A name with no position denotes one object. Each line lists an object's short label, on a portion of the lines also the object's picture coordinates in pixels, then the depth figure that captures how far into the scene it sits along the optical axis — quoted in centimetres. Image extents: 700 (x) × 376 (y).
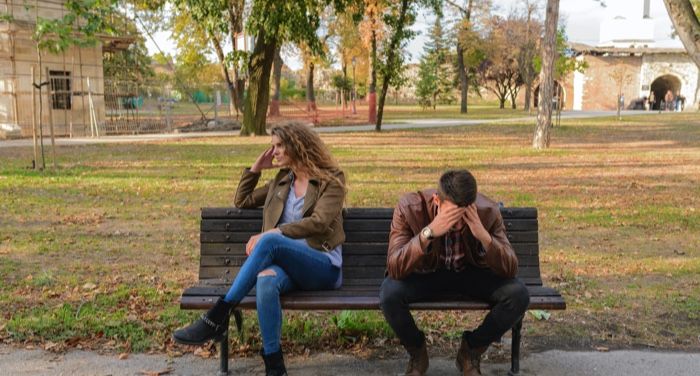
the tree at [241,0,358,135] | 2042
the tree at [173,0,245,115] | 1933
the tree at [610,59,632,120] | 4617
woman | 371
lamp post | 3866
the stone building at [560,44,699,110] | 5947
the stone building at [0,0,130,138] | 2456
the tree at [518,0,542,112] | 5369
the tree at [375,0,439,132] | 2522
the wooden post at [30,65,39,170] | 1227
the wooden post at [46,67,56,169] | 1303
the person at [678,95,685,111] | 5918
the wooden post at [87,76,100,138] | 2520
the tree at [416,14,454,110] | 6016
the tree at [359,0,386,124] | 2548
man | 354
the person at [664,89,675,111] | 5891
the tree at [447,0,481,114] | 5311
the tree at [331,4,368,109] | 4284
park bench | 421
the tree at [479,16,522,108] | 5616
